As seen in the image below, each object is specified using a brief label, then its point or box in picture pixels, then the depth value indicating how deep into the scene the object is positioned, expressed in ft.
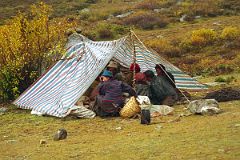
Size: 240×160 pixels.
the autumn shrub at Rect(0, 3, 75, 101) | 43.21
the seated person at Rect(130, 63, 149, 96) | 37.31
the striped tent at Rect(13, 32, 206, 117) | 37.37
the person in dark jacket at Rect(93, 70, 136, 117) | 34.42
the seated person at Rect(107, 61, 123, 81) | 40.42
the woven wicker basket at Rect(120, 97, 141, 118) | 33.40
